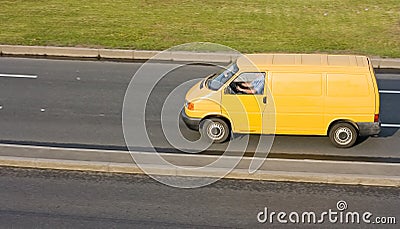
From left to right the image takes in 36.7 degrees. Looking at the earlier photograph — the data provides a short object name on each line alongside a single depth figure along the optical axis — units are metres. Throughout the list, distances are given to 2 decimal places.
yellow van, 11.86
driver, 12.09
